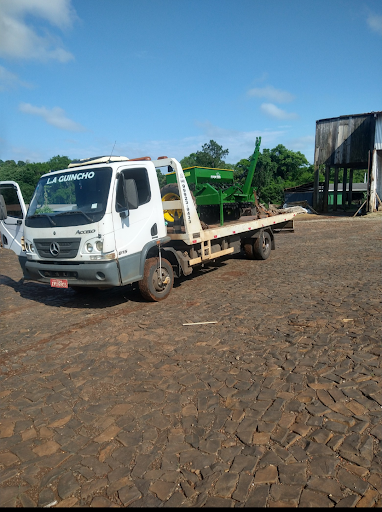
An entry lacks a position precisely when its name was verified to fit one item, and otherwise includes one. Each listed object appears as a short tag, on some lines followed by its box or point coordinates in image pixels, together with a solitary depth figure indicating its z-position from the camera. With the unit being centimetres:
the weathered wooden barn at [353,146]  2483
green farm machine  787
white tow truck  583
